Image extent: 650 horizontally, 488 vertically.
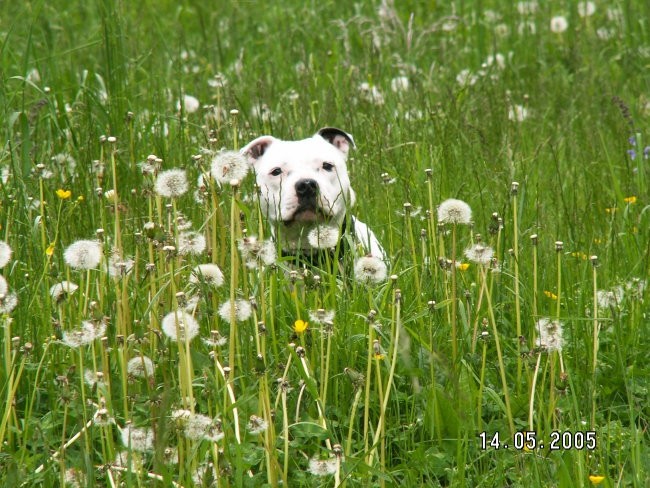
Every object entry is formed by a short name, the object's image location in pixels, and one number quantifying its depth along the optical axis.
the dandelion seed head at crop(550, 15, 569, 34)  16.33
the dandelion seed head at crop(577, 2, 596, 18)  16.70
